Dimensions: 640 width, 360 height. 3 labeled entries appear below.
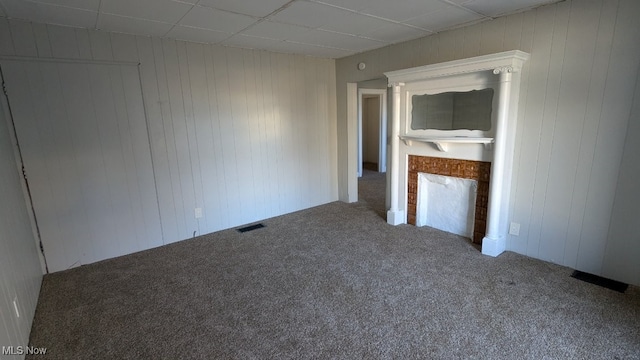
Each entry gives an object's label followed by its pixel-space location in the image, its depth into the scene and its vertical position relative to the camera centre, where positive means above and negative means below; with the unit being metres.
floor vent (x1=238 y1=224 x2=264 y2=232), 4.04 -1.37
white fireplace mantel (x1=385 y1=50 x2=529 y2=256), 2.82 +0.00
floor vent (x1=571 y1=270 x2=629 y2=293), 2.46 -1.38
